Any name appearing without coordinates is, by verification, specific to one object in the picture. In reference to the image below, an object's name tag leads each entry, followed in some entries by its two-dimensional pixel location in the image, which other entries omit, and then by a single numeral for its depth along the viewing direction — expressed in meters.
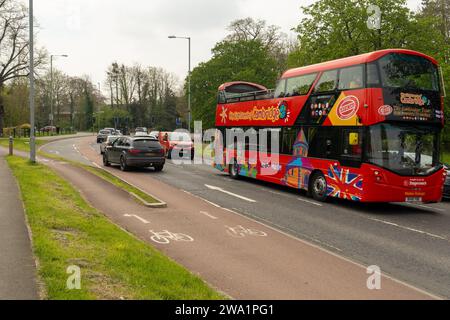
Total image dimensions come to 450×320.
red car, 30.55
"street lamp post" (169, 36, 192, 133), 40.95
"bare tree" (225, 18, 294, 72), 62.06
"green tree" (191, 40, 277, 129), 50.62
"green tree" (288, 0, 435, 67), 27.81
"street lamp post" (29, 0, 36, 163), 20.20
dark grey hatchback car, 21.70
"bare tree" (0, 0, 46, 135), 44.47
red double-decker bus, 12.50
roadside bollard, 27.00
